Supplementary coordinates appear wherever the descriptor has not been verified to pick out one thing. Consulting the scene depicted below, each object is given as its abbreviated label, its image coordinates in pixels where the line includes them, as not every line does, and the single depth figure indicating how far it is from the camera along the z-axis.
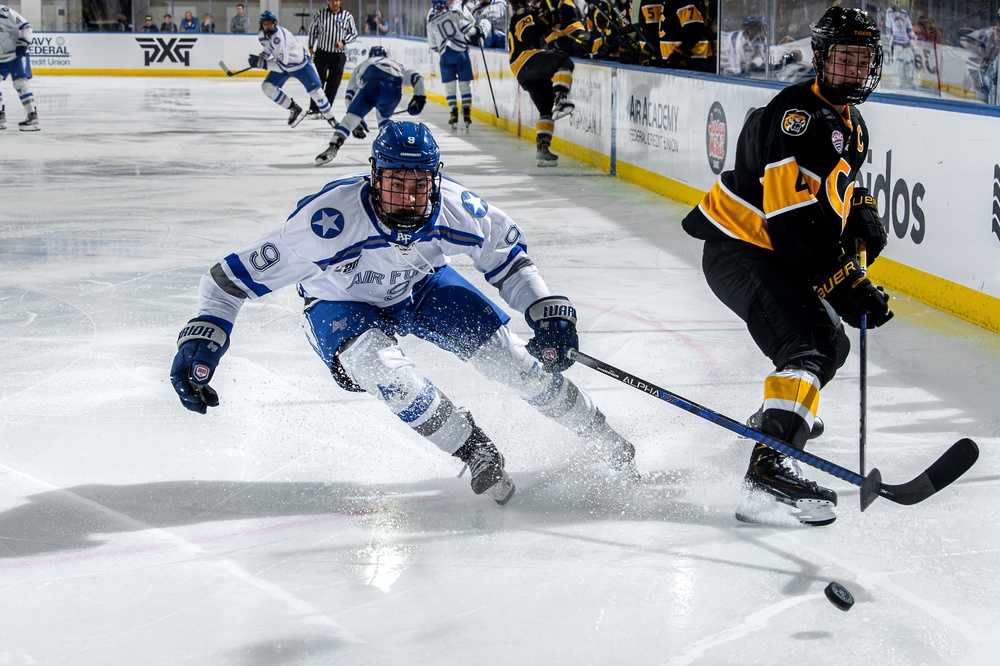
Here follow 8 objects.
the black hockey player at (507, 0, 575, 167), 9.91
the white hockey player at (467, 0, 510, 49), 13.73
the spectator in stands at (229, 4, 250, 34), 22.83
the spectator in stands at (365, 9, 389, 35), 22.45
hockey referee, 14.04
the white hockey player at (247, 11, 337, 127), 12.22
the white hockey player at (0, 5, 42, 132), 12.34
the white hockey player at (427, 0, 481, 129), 13.12
